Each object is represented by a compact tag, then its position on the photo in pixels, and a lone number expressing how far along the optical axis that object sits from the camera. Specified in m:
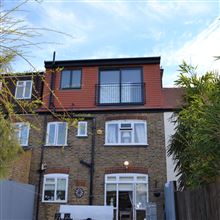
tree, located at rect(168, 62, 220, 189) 3.87
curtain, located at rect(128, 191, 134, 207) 10.68
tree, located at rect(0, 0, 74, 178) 2.04
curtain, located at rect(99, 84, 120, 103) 12.08
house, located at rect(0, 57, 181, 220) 10.80
